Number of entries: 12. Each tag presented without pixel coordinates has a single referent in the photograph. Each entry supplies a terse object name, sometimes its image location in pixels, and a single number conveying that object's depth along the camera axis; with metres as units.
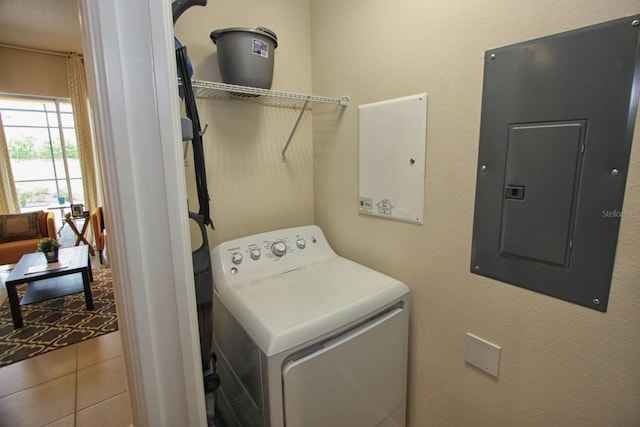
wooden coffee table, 2.33
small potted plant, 2.71
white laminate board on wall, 1.13
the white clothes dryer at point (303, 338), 0.85
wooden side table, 4.00
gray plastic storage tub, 1.11
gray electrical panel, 0.71
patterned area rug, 2.11
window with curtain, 4.16
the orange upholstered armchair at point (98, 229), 3.89
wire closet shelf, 1.12
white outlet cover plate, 1.00
